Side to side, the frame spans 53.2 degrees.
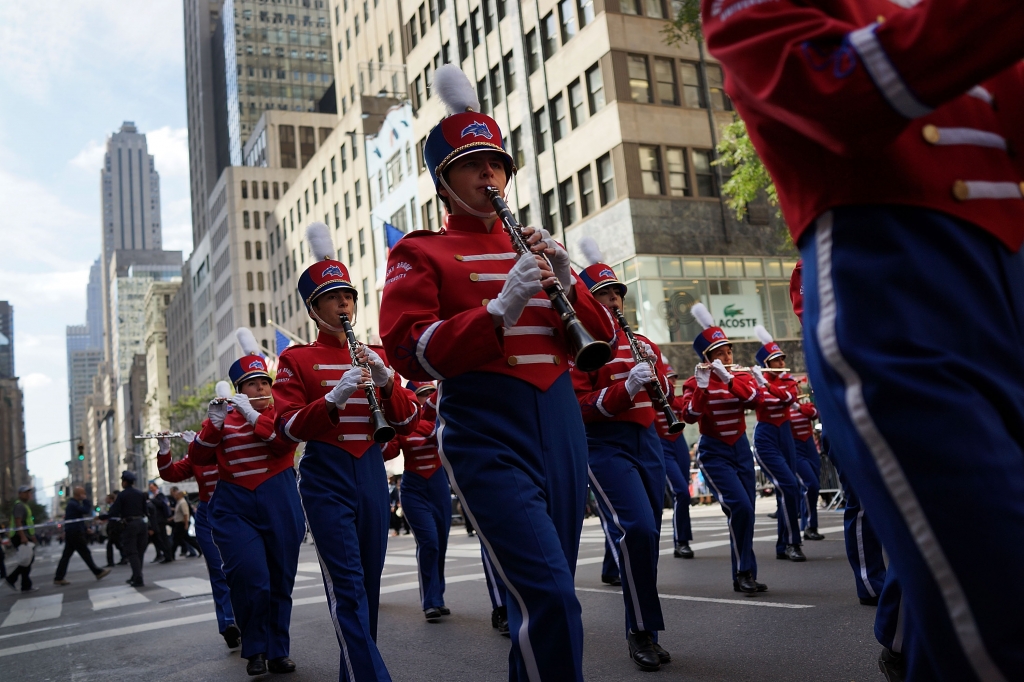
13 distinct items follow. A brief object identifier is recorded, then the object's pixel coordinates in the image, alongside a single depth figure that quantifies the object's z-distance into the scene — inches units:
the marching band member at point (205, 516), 349.1
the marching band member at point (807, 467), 503.8
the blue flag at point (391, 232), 1026.1
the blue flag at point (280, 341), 525.6
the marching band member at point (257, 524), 277.6
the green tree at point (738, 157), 711.1
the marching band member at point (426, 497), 362.0
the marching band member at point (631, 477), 232.5
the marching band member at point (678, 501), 475.2
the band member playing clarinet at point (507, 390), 132.3
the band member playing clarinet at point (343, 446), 212.2
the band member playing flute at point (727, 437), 329.7
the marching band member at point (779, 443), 411.2
